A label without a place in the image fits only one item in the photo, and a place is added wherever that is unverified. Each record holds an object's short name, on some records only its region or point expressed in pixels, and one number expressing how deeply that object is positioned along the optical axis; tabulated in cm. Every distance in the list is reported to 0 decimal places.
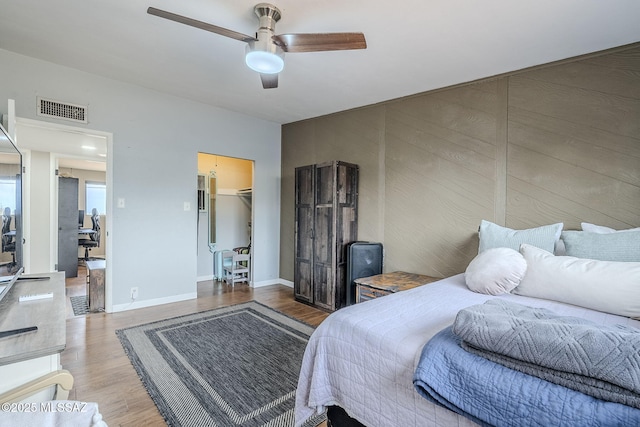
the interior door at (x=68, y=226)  541
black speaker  344
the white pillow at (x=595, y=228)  207
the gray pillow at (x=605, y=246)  174
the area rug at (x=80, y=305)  341
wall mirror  521
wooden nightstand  278
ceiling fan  184
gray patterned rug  177
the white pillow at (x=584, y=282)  146
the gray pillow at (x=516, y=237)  215
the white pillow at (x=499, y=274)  186
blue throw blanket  76
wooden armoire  356
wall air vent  294
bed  107
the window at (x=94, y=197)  734
